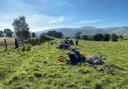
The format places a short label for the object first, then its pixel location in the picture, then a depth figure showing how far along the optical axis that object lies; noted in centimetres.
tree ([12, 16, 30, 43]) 4653
